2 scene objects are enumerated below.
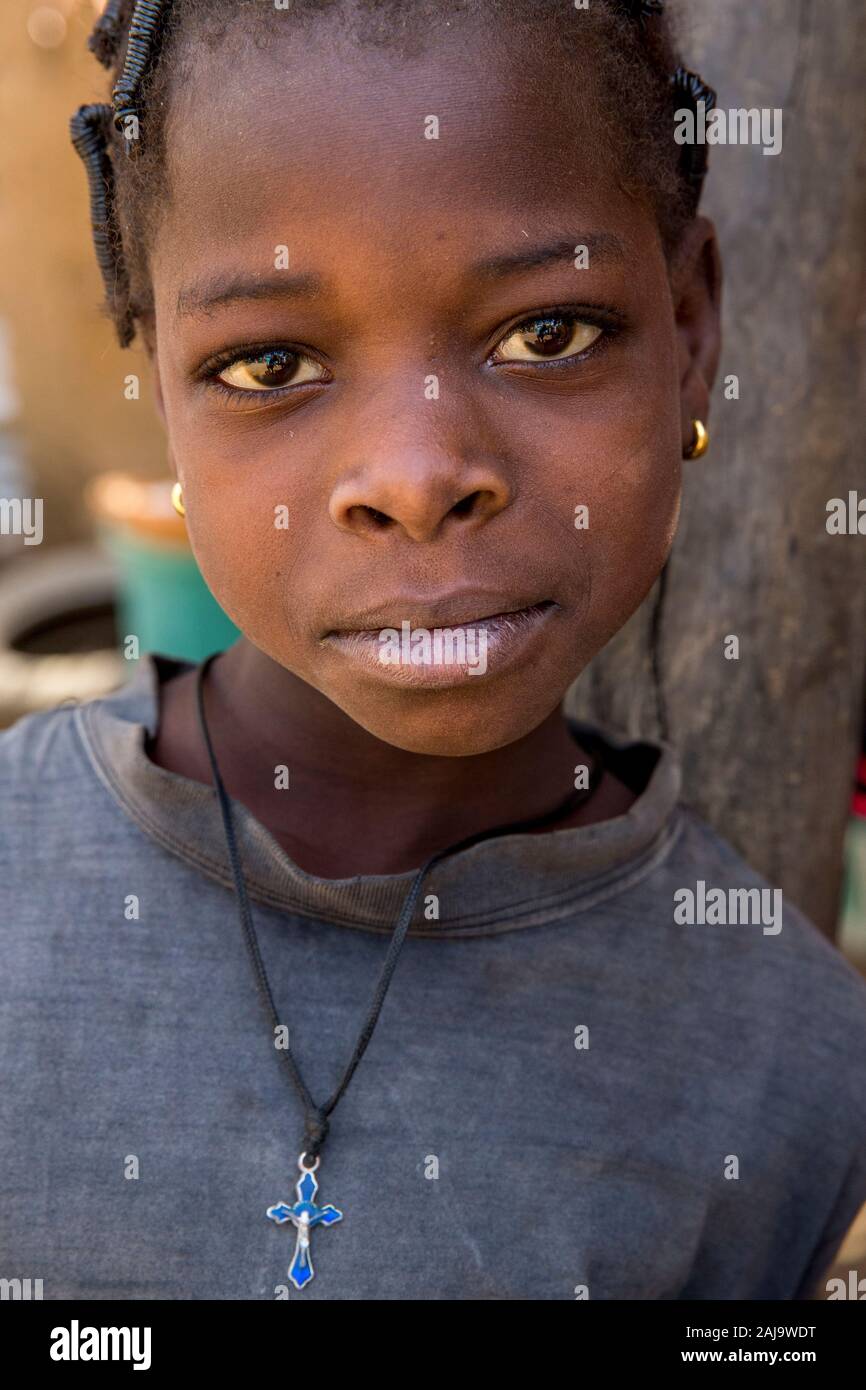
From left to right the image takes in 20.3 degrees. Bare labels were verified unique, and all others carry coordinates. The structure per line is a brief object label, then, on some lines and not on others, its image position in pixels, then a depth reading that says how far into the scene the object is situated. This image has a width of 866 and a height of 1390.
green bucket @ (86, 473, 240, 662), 1.08
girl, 0.47
